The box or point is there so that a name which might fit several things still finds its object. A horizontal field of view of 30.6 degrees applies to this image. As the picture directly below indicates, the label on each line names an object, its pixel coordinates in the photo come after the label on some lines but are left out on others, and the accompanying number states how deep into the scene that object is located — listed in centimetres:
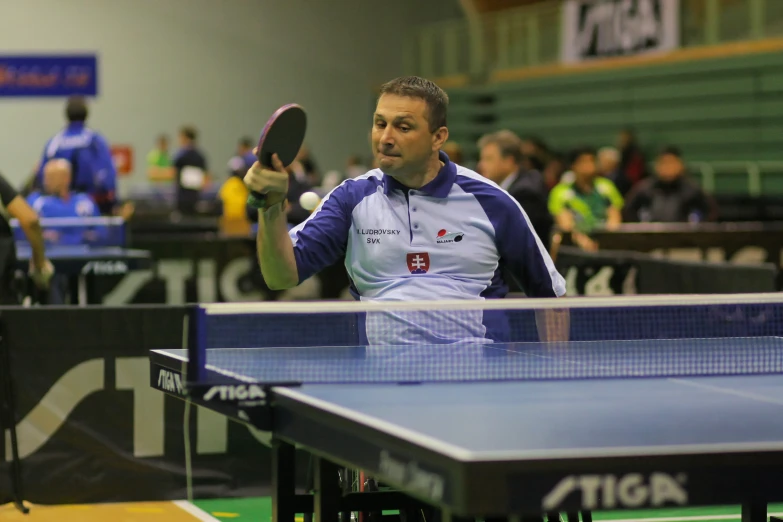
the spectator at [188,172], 1983
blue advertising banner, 2275
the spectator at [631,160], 1802
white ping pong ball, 448
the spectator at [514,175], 834
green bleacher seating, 1811
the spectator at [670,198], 1339
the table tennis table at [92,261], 927
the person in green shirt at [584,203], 1208
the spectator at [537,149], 1471
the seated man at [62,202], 1041
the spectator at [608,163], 1617
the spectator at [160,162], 2492
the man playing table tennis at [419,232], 399
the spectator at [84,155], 1204
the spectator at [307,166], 2057
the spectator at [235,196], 1788
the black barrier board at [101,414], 616
